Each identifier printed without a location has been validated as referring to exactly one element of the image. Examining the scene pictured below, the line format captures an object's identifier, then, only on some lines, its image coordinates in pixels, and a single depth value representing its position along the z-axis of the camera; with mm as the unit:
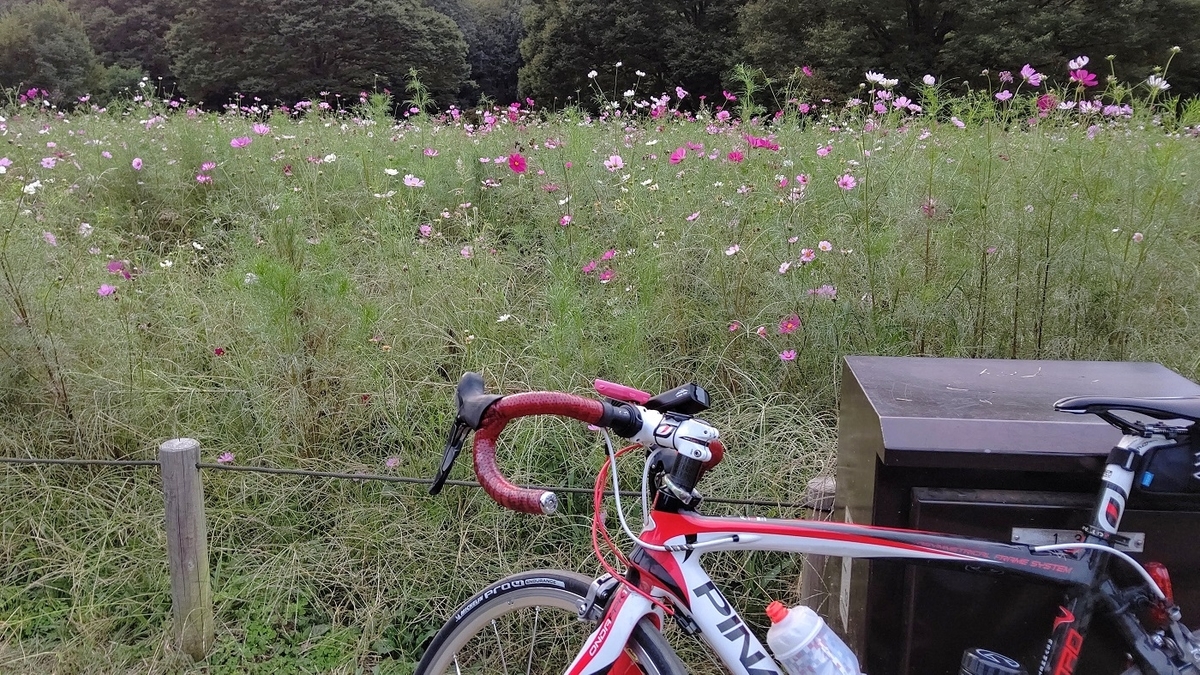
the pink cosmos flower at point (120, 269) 2901
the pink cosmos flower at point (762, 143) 3486
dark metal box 1267
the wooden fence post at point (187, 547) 2061
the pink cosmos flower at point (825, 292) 2703
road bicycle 1146
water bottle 1125
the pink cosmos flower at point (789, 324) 2641
